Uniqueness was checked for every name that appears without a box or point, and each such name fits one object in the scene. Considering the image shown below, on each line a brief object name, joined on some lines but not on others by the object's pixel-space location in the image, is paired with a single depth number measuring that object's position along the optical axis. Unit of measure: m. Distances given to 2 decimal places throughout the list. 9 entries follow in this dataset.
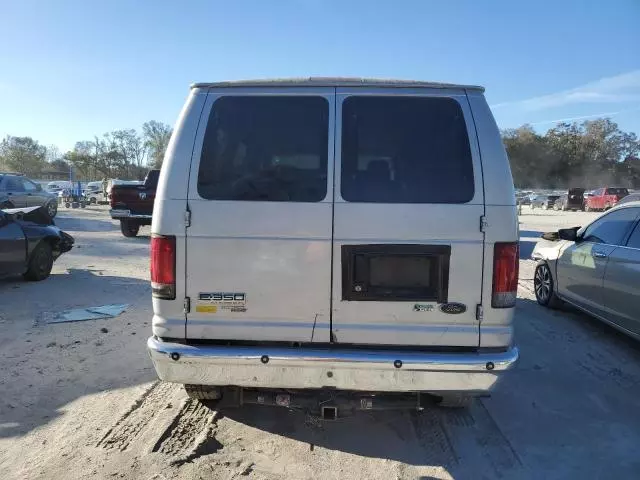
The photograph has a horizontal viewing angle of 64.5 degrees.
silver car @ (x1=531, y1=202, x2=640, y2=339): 5.09
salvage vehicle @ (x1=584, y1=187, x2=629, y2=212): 36.20
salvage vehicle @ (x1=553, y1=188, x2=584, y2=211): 41.84
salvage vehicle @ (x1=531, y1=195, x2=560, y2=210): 46.69
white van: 2.95
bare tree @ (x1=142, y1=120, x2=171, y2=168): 77.56
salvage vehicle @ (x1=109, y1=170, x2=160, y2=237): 14.23
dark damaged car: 7.53
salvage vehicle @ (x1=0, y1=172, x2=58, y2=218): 17.00
